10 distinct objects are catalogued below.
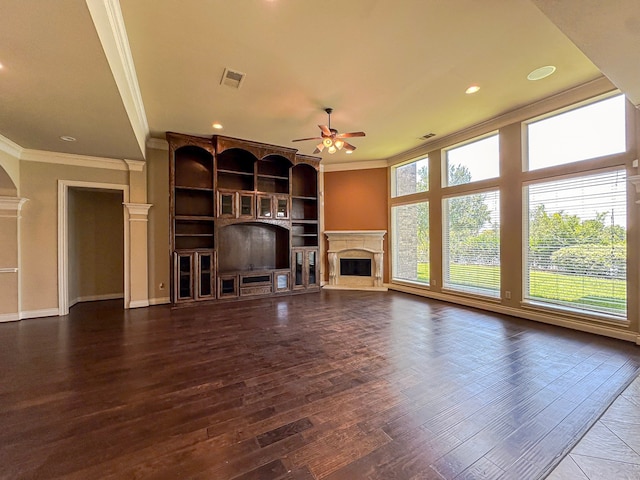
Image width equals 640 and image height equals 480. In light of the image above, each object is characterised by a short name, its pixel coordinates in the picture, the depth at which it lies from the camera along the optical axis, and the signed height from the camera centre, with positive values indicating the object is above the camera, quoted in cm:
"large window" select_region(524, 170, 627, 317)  346 -9
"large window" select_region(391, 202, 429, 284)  616 -9
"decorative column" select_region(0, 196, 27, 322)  422 -27
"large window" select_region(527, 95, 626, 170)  347 +145
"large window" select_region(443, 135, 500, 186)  484 +147
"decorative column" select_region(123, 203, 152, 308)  505 -30
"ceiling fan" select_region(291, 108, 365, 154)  396 +150
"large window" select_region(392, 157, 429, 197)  617 +146
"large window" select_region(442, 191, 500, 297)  480 -10
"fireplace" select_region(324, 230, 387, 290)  687 -53
